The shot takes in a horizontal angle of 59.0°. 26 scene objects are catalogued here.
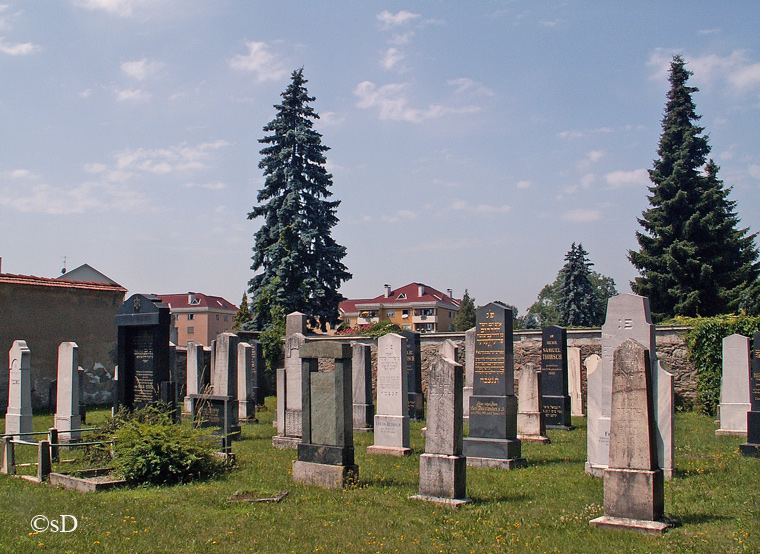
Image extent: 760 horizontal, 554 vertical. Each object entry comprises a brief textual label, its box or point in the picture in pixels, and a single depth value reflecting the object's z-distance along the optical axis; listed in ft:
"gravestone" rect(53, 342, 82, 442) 45.24
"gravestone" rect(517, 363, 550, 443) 46.73
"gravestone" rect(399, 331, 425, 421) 59.82
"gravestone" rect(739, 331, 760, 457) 36.11
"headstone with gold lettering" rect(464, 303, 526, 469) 36.29
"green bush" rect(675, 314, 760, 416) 60.85
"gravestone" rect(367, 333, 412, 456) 41.78
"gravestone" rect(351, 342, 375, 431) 51.75
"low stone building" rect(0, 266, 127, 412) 71.92
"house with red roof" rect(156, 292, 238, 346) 272.31
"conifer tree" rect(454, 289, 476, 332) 209.56
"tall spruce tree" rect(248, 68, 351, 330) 106.42
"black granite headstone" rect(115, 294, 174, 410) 38.96
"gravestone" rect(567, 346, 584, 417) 63.46
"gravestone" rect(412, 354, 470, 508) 26.30
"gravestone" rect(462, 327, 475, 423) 49.67
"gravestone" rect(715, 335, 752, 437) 46.19
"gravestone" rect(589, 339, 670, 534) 21.39
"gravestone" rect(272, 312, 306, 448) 43.27
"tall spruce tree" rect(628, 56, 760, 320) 102.22
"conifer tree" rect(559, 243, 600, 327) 185.06
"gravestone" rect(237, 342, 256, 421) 60.03
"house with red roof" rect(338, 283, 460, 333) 263.08
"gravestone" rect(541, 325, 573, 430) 53.31
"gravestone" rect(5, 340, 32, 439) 42.42
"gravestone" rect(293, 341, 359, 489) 29.96
